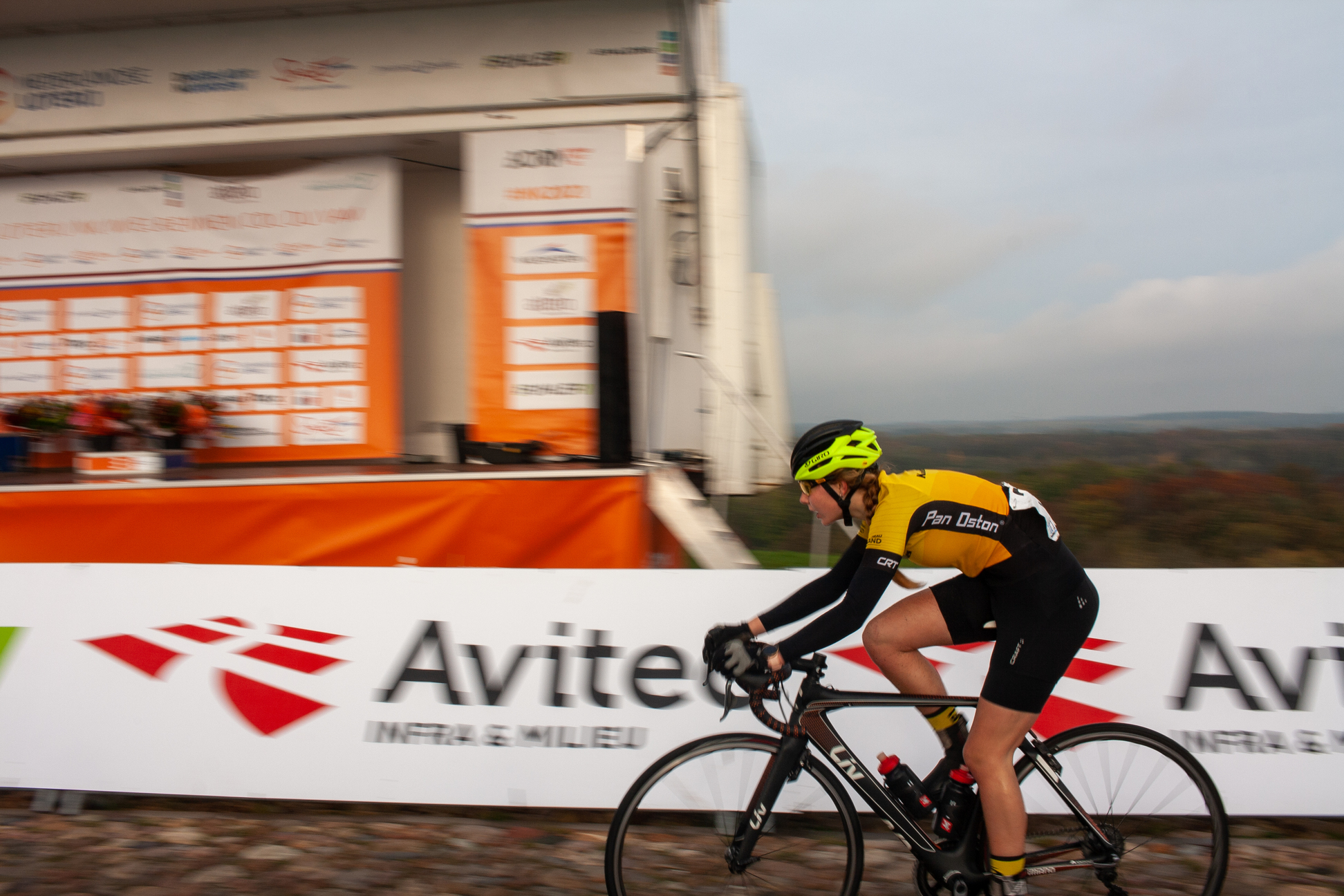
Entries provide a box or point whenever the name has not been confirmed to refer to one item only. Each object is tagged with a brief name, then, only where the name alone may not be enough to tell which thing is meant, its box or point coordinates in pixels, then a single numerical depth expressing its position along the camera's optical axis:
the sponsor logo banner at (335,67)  6.67
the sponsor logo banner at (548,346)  6.64
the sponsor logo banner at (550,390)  6.64
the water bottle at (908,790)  2.71
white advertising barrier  3.59
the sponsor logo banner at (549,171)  6.70
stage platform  5.55
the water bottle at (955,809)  2.68
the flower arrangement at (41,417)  6.79
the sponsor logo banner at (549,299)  6.66
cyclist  2.54
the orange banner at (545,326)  6.66
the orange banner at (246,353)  7.38
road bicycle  2.65
